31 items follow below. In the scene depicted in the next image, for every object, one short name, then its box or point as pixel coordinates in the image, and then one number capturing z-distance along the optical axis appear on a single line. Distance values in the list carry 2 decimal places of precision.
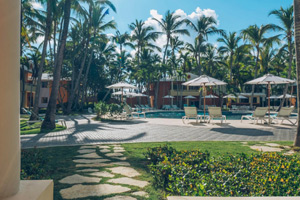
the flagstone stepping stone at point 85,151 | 5.36
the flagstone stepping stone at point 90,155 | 4.91
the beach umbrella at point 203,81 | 12.08
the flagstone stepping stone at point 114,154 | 5.12
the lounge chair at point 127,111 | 14.84
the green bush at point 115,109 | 14.88
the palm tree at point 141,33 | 32.78
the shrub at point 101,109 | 15.20
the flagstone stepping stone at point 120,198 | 2.67
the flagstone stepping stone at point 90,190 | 2.76
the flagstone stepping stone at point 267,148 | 5.41
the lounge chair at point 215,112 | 11.43
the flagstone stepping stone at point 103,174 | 3.54
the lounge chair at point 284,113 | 11.23
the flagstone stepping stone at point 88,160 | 4.47
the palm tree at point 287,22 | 20.81
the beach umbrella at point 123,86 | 16.58
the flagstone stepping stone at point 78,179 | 3.26
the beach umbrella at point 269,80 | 11.44
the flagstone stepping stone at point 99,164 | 4.07
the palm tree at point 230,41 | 31.55
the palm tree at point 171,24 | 31.52
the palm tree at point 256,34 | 26.33
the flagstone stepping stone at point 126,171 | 3.64
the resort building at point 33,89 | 31.47
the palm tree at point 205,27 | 31.12
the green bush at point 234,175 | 2.42
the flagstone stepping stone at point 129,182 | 3.19
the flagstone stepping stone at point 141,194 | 2.77
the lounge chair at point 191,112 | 11.84
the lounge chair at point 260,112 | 11.32
